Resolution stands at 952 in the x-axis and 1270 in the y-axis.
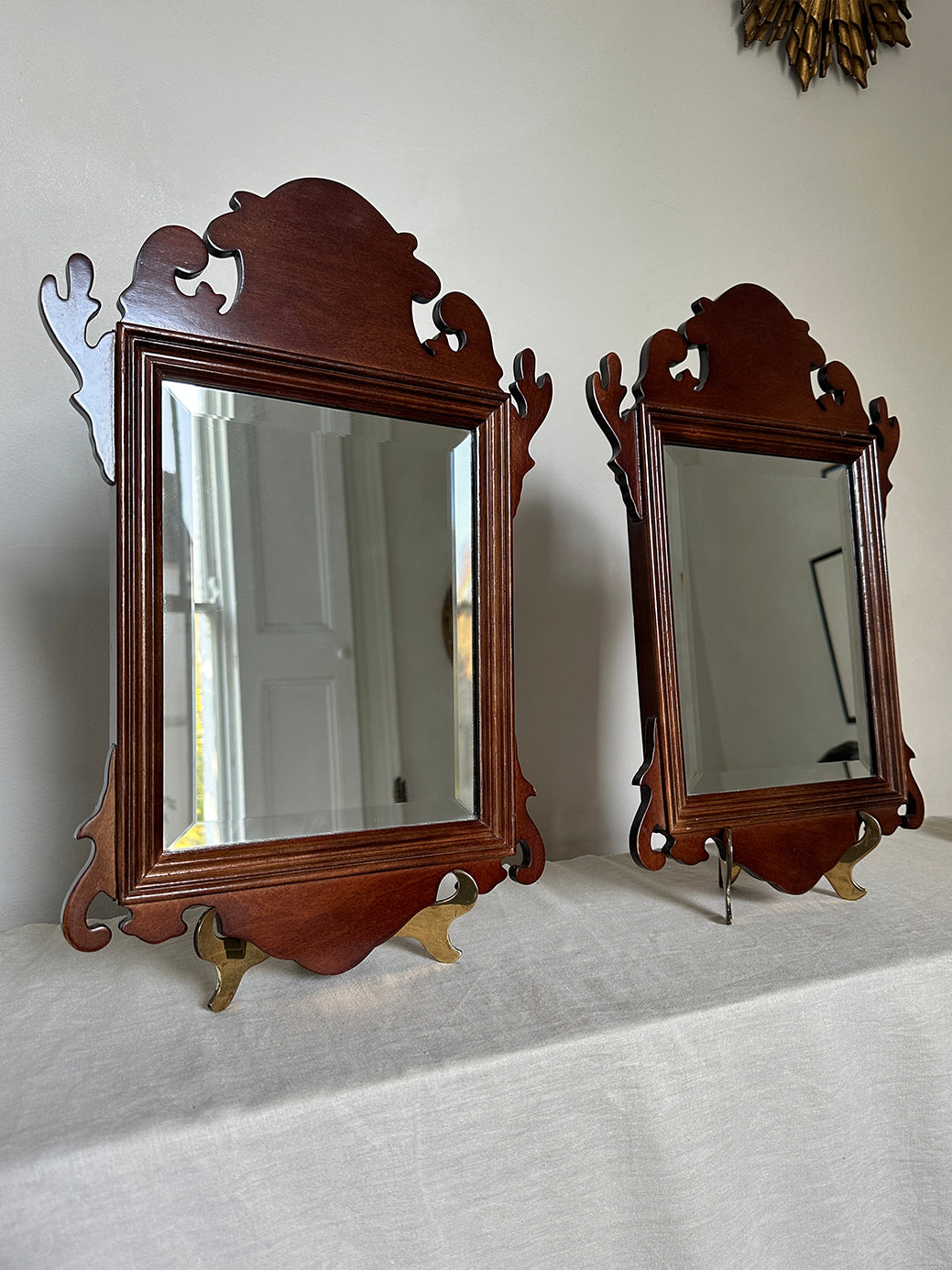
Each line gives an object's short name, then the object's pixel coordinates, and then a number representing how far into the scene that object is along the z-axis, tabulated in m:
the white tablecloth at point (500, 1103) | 0.53
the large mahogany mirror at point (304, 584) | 0.69
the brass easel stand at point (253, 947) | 0.71
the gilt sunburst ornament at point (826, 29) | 1.43
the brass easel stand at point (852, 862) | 0.97
